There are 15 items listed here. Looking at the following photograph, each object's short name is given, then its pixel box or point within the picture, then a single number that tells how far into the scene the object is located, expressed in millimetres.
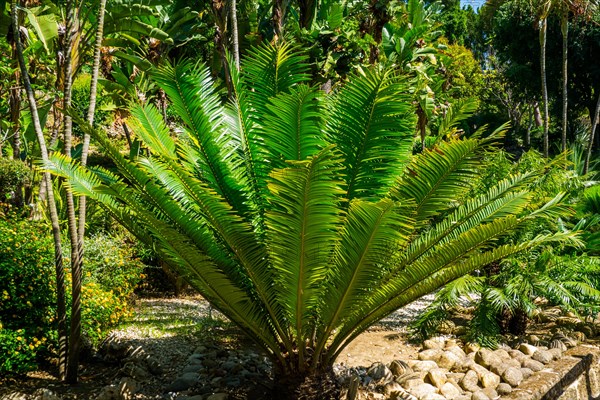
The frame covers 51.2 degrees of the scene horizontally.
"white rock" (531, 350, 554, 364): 6844
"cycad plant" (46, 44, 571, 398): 4254
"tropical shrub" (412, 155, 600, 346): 6918
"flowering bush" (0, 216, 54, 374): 5719
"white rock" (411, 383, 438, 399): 5508
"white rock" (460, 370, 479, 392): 5898
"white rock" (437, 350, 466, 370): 6395
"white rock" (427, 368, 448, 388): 5814
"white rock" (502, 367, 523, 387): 6109
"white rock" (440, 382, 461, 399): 5641
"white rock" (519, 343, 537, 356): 7039
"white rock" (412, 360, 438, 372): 6163
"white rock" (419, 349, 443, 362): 6559
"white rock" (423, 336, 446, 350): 7020
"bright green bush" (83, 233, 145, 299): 7480
